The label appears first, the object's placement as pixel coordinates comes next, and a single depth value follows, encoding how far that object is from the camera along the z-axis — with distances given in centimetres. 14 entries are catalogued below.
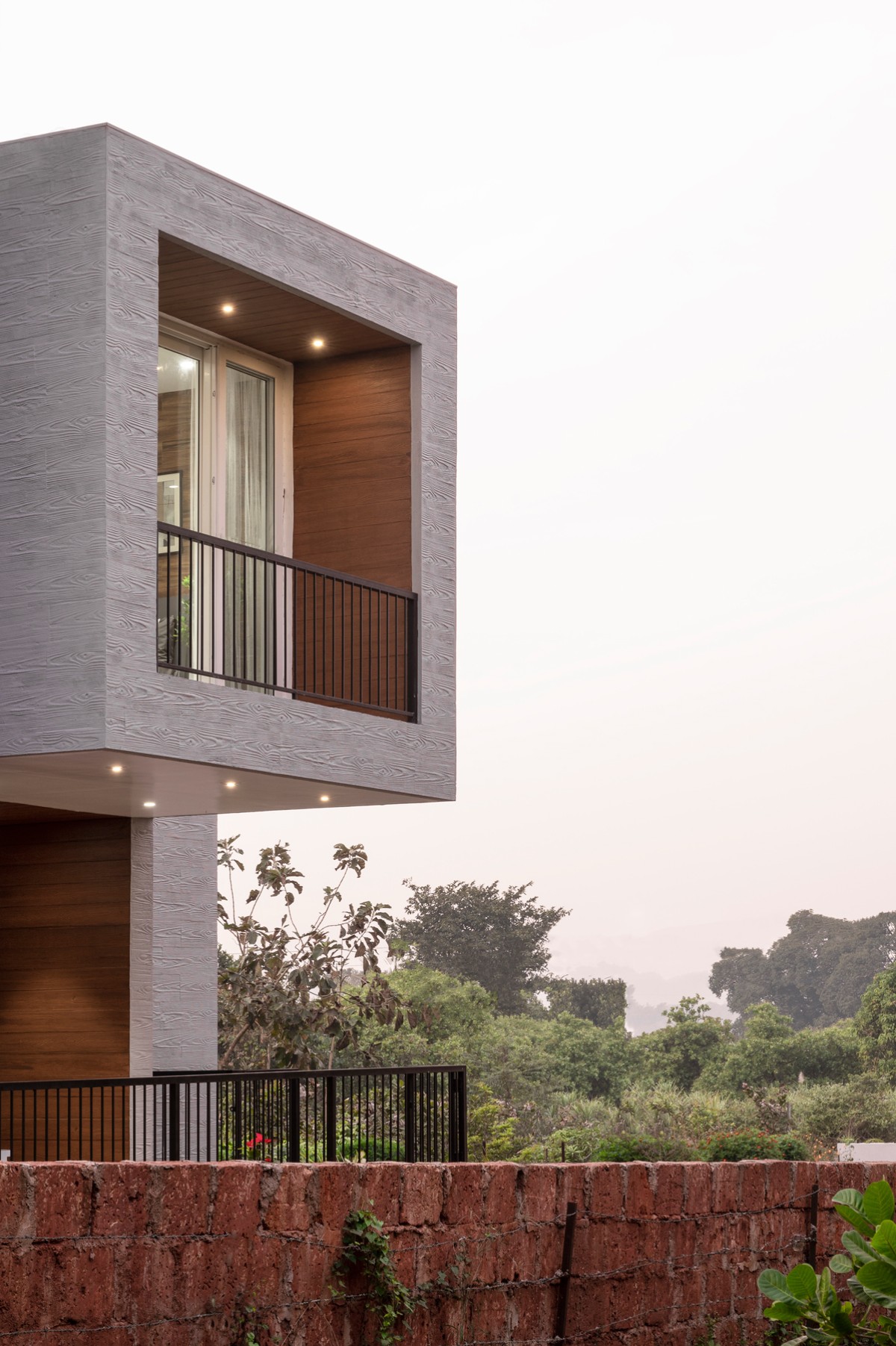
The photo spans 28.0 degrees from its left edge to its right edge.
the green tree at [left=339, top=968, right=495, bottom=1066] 3831
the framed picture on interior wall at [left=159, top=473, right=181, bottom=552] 1265
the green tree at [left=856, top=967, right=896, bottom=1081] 4478
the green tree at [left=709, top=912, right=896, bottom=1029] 7294
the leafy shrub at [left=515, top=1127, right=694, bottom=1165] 1970
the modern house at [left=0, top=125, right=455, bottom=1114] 1011
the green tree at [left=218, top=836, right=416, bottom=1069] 2053
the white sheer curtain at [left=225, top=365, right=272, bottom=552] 1302
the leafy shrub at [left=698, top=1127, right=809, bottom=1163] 2086
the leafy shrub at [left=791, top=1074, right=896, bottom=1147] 3591
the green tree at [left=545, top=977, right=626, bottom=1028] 6262
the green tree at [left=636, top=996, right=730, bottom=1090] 4538
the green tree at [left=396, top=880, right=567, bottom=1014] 5909
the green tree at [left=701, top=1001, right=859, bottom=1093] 4456
